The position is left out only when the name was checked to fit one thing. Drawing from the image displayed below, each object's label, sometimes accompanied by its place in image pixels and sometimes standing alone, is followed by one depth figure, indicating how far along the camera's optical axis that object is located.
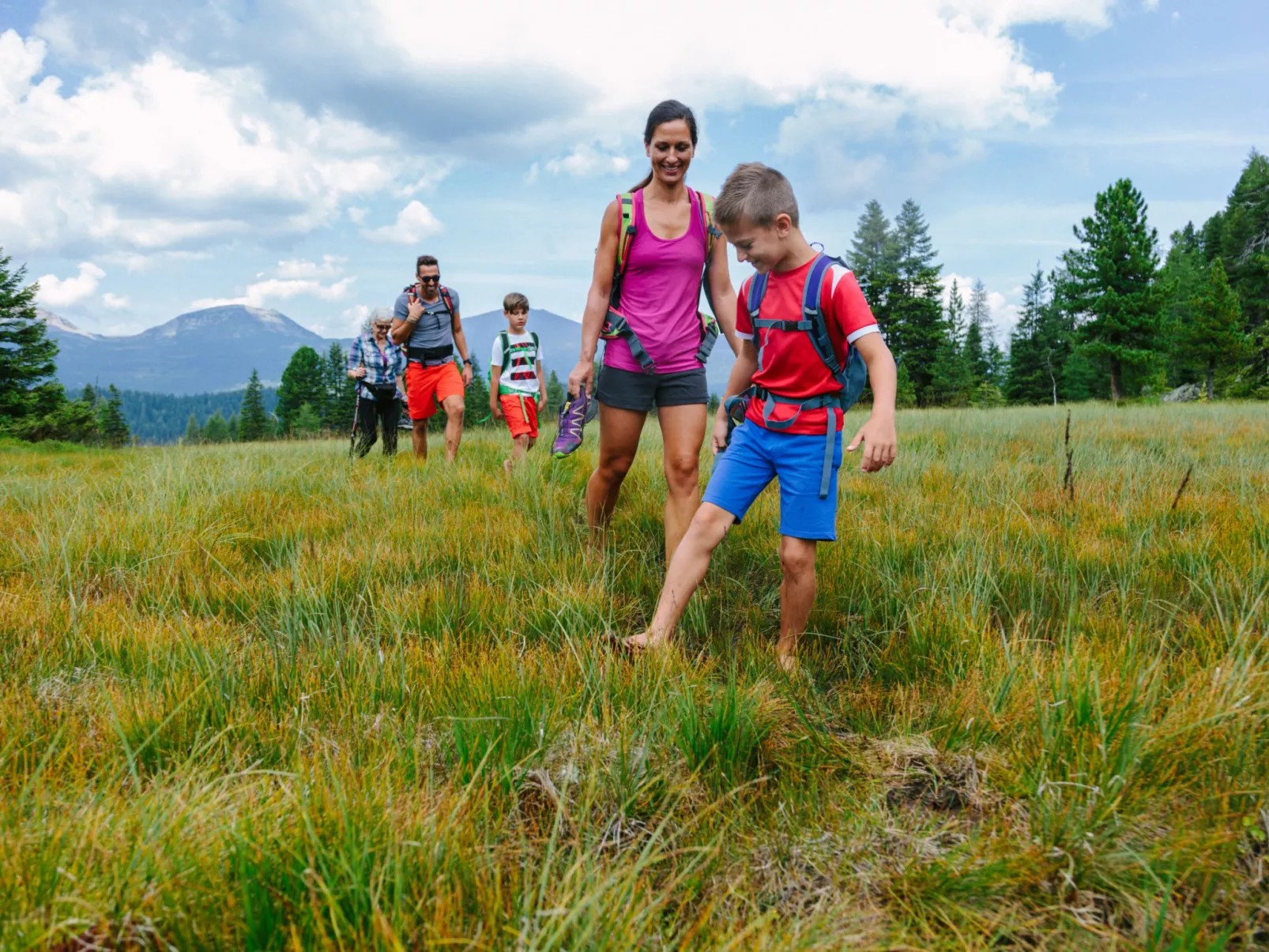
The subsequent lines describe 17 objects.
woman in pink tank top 3.52
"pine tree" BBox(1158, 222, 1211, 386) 41.28
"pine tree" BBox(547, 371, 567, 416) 91.56
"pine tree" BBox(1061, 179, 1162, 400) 35.09
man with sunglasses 7.81
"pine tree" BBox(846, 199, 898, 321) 57.50
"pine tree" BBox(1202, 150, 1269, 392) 45.72
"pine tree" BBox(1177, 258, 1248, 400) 38.38
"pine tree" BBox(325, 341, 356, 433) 79.38
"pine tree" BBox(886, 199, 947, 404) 49.78
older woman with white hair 8.70
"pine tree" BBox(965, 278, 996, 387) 67.38
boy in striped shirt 7.68
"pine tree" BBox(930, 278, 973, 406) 50.72
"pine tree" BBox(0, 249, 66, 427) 33.12
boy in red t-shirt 2.51
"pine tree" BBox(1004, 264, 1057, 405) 54.72
